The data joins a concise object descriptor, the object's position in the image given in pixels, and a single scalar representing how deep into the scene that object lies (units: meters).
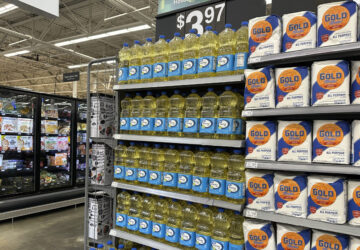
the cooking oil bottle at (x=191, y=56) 2.39
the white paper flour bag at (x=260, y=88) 1.94
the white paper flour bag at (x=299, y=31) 1.80
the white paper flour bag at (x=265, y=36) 1.94
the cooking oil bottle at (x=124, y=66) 2.80
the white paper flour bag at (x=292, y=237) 1.82
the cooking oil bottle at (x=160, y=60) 2.57
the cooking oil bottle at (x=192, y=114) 2.40
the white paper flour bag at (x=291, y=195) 1.82
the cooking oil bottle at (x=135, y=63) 2.73
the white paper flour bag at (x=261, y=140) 1.96
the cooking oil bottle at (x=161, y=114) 2.59
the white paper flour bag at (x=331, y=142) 1.69
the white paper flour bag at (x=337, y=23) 1.65
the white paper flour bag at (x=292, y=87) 1.82
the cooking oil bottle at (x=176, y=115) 2.49
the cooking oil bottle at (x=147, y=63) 2.65
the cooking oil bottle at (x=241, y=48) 2.15
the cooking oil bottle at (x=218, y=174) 2.21
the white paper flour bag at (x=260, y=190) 1.95
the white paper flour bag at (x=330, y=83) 1.67
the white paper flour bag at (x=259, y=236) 1.92
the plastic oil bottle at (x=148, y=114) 2.66
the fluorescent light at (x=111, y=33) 8.36
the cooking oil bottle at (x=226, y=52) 2.20
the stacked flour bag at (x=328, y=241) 1.69
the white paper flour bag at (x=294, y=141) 1.83
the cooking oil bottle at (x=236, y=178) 2.10
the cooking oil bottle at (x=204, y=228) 2.28
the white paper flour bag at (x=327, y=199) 1.68
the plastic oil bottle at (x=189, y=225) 2.37
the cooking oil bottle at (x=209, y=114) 2.29
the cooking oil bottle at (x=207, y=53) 2.29
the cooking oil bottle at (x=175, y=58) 2.48
